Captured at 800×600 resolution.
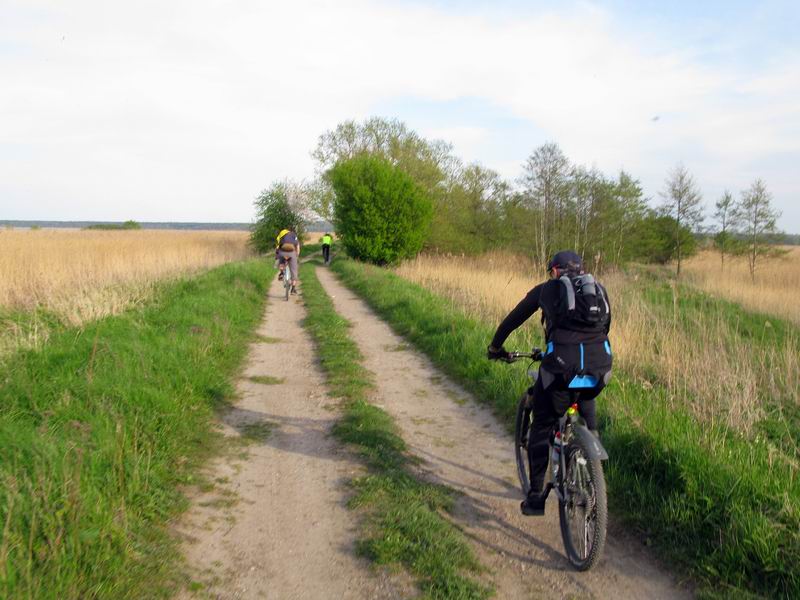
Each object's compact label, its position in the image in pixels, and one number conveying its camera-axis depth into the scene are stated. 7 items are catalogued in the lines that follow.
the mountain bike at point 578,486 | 3.29
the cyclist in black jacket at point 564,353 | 3.46
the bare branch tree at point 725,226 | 27.62
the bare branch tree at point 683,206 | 28.61
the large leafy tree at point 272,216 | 34.97
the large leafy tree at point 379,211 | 27.44
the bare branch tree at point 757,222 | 26.89
